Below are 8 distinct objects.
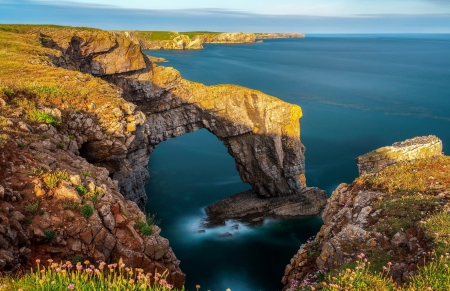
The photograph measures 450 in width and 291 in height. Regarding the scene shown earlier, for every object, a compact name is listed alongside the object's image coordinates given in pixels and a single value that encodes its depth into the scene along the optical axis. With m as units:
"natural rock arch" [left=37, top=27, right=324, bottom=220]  34.62
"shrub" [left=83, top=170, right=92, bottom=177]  12.20
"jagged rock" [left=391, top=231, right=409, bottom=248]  10.70
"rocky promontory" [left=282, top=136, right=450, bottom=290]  9.83
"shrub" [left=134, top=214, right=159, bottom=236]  11.15
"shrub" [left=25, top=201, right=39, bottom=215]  9.52
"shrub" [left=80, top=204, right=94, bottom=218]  10.16
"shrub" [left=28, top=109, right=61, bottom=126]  14.55
